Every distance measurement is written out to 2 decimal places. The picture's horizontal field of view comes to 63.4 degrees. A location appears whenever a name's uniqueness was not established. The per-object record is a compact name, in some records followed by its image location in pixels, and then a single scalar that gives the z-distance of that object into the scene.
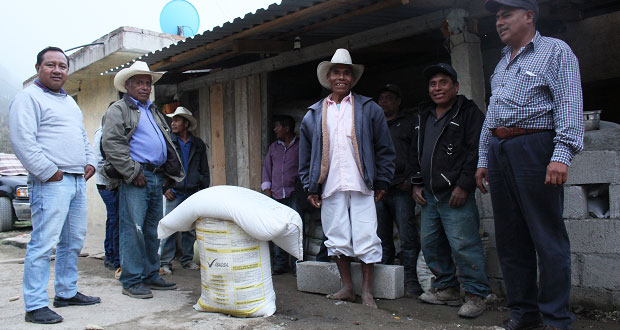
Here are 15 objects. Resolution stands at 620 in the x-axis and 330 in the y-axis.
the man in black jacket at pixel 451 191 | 4.01
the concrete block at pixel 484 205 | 4.61
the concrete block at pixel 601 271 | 3.98
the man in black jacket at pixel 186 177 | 6.19
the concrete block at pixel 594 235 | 3.99
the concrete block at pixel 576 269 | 4.15
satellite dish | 10.34
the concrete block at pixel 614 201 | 3.98
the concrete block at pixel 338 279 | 4.37
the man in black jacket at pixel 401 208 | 4.82
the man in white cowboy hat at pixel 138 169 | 4.34
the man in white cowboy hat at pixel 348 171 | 4.15
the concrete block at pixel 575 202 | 4.15
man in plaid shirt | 2.98
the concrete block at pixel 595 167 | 4.01
